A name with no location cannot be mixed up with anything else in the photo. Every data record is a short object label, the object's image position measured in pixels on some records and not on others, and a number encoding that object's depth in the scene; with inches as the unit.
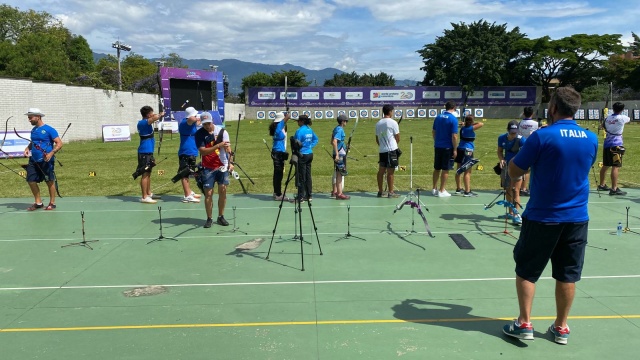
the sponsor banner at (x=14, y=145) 777.6
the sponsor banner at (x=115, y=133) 1221.1
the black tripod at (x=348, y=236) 298.8
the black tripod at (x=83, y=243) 287.2
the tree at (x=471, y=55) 2433.6
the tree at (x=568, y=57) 2400.3
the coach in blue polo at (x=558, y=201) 150.2
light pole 1760.2
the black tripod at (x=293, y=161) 258.8
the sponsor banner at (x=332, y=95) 2422.5
